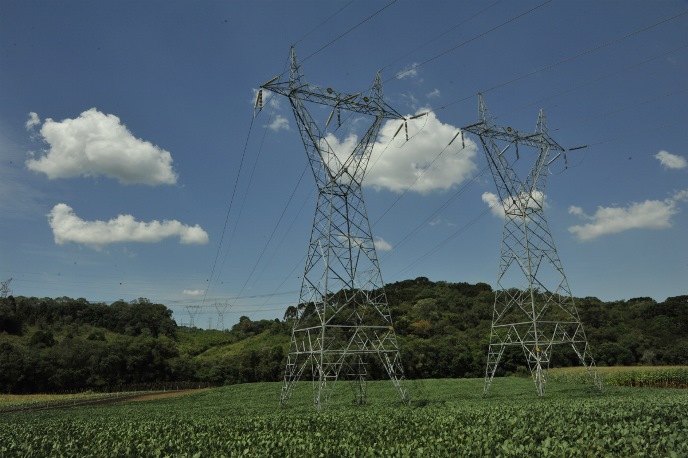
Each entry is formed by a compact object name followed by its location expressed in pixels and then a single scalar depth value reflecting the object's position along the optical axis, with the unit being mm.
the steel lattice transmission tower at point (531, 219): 30953
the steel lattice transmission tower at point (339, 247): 26812
